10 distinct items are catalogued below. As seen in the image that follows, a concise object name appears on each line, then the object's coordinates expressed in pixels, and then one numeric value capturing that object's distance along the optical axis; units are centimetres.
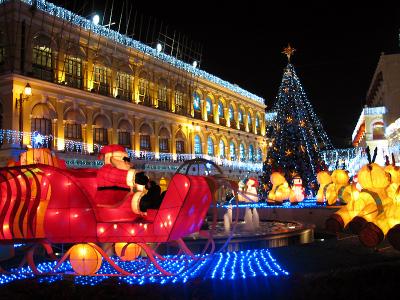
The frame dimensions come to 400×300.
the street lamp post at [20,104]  2598
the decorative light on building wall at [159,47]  4008
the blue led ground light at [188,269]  798
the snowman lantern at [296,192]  2645
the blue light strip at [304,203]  2625
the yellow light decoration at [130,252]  910
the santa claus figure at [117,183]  802
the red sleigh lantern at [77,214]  776
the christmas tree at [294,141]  2950
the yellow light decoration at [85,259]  824
